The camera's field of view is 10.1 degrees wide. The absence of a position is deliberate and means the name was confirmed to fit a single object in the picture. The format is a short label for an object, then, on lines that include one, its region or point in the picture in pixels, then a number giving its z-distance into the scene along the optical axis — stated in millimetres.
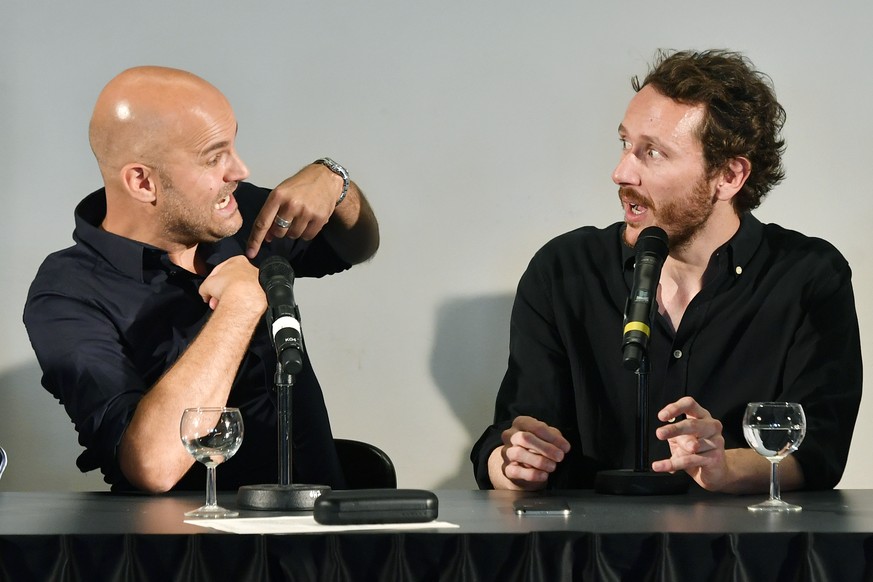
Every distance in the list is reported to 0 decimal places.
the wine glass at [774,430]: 6688
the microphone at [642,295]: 6789
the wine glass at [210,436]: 6656
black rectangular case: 6491
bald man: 7163
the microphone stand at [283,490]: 6656
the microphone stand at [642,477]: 6864
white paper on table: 6453
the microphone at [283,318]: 6578
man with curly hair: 7278
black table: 6400
